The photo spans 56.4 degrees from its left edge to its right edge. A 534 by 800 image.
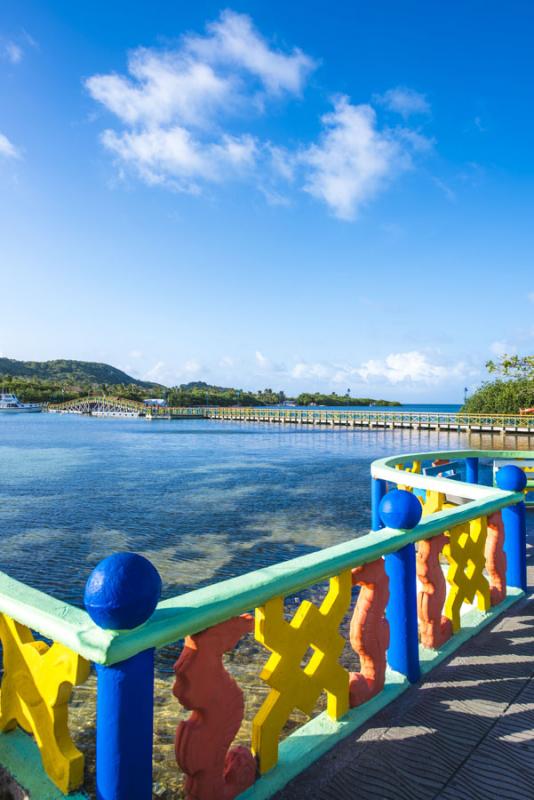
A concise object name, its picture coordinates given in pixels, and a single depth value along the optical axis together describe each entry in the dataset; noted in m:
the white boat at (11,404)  154.38
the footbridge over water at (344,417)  55.12
